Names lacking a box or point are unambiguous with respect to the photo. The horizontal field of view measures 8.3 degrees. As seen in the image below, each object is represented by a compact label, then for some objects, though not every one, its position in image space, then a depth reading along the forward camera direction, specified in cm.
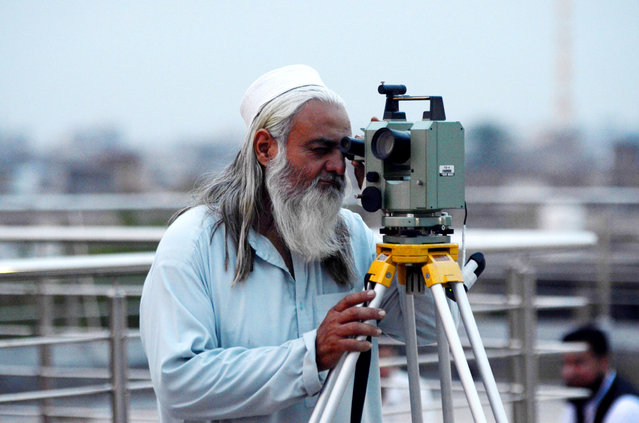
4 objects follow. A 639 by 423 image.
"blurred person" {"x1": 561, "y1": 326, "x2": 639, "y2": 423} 1137
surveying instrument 801
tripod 799
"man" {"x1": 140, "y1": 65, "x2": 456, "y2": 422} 804
